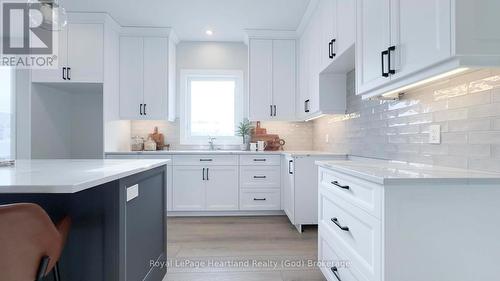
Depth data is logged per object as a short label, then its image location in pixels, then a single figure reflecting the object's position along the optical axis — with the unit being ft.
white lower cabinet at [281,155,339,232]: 9.99
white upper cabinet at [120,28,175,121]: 12.62
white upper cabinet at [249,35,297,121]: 12.87
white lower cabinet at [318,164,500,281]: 3.72
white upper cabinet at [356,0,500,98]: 3.51
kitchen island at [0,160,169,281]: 4.38
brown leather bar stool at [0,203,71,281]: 2.96
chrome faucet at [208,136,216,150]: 13.87
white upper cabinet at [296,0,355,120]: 7.54
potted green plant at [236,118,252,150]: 13.52
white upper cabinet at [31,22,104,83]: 11.38
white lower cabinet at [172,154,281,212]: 12.11
